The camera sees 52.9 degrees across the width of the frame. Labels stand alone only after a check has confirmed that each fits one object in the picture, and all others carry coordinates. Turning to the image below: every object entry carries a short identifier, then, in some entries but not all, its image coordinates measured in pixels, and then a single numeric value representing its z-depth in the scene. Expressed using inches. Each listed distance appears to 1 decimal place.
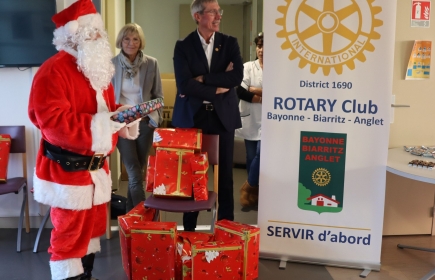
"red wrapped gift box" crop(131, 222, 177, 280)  98.0
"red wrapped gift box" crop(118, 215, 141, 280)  100.6
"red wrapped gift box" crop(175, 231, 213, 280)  99.5
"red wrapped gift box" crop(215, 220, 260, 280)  101.4
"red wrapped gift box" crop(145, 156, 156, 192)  112.9
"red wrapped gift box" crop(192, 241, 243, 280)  96.3
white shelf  95.0
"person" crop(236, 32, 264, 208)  150.3
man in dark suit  118.1
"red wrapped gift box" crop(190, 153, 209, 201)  108.7
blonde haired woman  137.3
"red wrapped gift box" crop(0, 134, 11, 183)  125.1
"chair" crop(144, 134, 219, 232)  104.4
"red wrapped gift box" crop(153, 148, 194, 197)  109.4
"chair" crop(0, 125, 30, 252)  128.9
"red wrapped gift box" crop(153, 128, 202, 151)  110.1
